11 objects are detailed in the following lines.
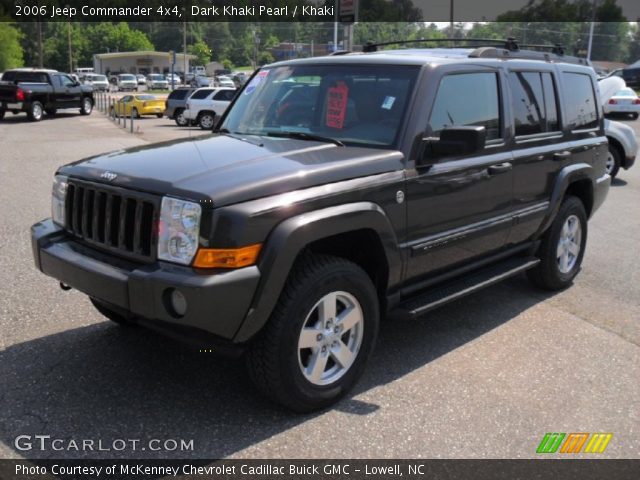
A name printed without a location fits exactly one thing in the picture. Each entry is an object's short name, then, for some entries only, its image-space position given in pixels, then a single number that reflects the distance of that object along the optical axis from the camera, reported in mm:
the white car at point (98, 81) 66812
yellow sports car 31250
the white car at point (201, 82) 65156
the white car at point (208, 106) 24250
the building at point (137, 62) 113938
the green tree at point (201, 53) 110044
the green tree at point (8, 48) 68875
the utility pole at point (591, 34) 59888
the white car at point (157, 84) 79500
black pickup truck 24422
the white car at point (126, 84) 74369
